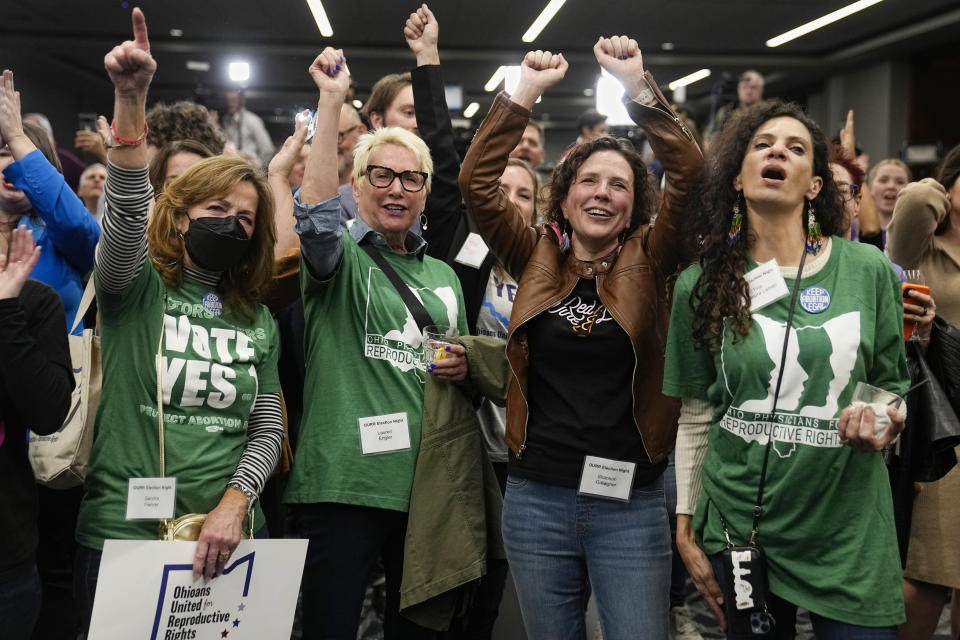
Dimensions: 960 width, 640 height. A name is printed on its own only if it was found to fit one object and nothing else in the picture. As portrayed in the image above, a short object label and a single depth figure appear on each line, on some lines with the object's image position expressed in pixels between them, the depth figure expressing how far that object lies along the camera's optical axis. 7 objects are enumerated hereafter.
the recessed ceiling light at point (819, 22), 10.07
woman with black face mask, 1.78
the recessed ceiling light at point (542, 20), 10.39
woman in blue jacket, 2.24
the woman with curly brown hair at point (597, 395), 1.94
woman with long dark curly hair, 1.65
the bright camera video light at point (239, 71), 10.00
